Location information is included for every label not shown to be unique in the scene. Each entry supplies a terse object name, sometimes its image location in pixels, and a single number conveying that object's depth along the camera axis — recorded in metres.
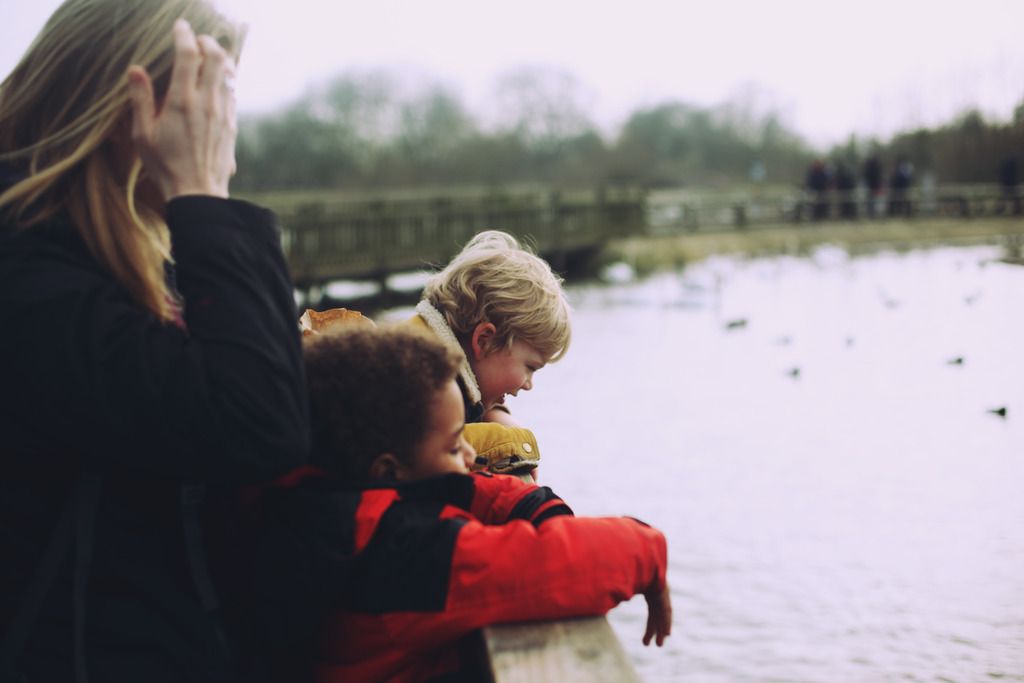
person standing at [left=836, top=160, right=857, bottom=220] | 34.69
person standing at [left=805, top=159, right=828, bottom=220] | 34.28
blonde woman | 1.31
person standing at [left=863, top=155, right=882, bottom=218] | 34.41
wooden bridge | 15.98
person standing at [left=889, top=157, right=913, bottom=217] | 35.47
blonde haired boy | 2.54
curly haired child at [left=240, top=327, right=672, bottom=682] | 1.45
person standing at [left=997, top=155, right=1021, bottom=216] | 35.78
